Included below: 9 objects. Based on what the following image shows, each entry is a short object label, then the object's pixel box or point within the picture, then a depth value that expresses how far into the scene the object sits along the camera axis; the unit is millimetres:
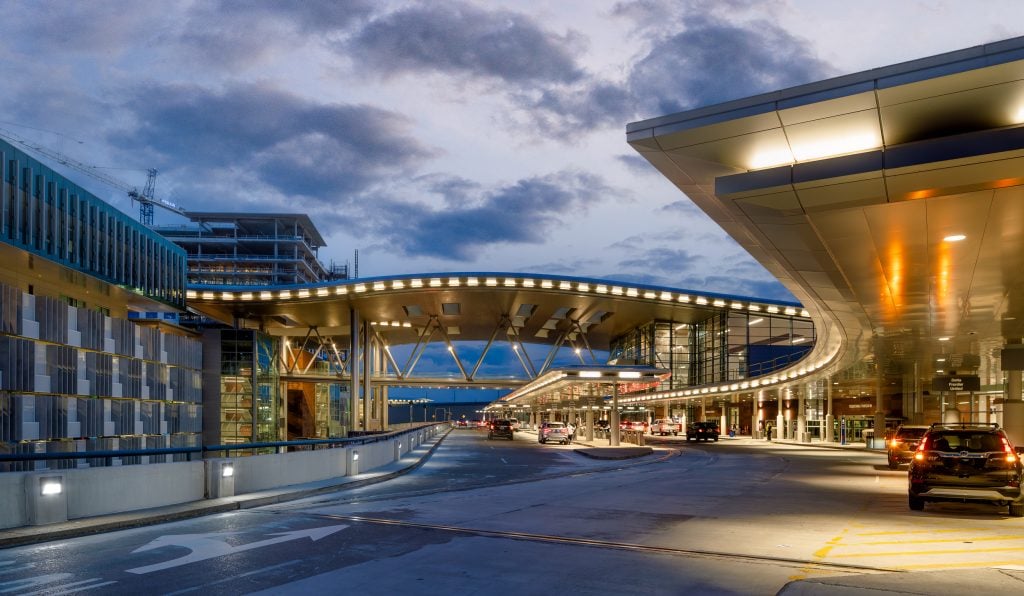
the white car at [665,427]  85875
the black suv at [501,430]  70875
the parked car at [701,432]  66500
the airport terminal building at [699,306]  12266
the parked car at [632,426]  79800
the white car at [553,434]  61094
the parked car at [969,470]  16547
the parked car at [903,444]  32438
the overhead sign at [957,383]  40938
